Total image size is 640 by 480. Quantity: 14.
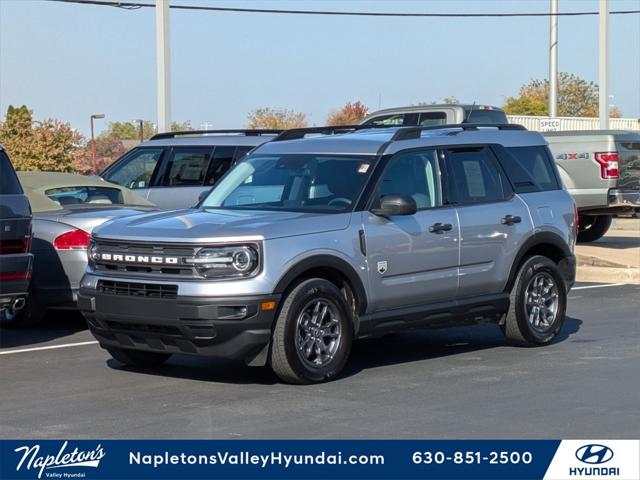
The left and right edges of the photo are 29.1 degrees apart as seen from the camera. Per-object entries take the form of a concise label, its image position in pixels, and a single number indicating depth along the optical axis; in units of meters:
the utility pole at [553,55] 38.00
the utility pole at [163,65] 21.67
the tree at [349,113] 57.44
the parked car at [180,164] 17.03
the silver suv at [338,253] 9.01
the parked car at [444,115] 22.28
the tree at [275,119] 63.00
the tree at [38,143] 50.53
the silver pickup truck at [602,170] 19.84
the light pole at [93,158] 57.13
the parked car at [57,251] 12.09
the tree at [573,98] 77.88
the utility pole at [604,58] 30.11
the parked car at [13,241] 10.69
